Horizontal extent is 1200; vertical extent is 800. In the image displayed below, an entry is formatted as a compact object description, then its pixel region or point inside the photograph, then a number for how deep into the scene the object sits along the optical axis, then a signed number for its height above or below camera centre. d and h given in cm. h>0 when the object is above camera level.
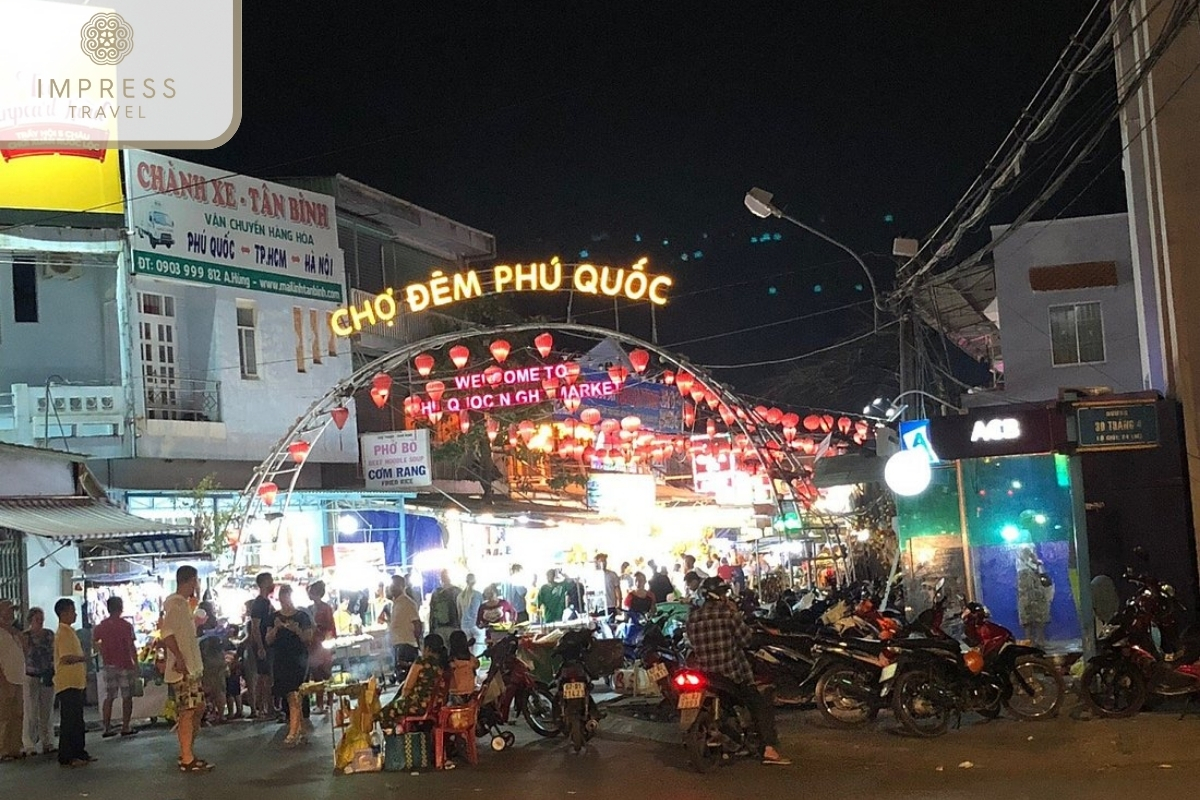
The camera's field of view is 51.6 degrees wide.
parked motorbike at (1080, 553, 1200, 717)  1242 -212
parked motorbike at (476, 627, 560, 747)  1307 -209
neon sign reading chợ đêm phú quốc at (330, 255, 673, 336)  1975 +352
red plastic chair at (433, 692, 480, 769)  1196 -212
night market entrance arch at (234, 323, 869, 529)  2153 +202
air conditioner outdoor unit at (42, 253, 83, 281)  2194 +477
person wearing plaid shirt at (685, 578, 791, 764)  1109 -145
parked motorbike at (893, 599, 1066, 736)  1223 -213
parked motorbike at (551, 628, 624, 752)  1248 -196
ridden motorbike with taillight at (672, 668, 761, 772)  1083 -204
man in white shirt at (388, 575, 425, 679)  1662 -153
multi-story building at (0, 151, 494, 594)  2156 +382
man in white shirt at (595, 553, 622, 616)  2511 -181
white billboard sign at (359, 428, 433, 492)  2447 +100
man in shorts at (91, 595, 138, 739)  1542 -159
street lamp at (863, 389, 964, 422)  1953 +119
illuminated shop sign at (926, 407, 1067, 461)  1489 +42
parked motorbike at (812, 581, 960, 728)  1269 -203
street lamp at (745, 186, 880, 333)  1650 +371
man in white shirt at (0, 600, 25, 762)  1369 -159
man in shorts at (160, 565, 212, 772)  1235 -141
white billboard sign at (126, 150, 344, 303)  2234 +561
